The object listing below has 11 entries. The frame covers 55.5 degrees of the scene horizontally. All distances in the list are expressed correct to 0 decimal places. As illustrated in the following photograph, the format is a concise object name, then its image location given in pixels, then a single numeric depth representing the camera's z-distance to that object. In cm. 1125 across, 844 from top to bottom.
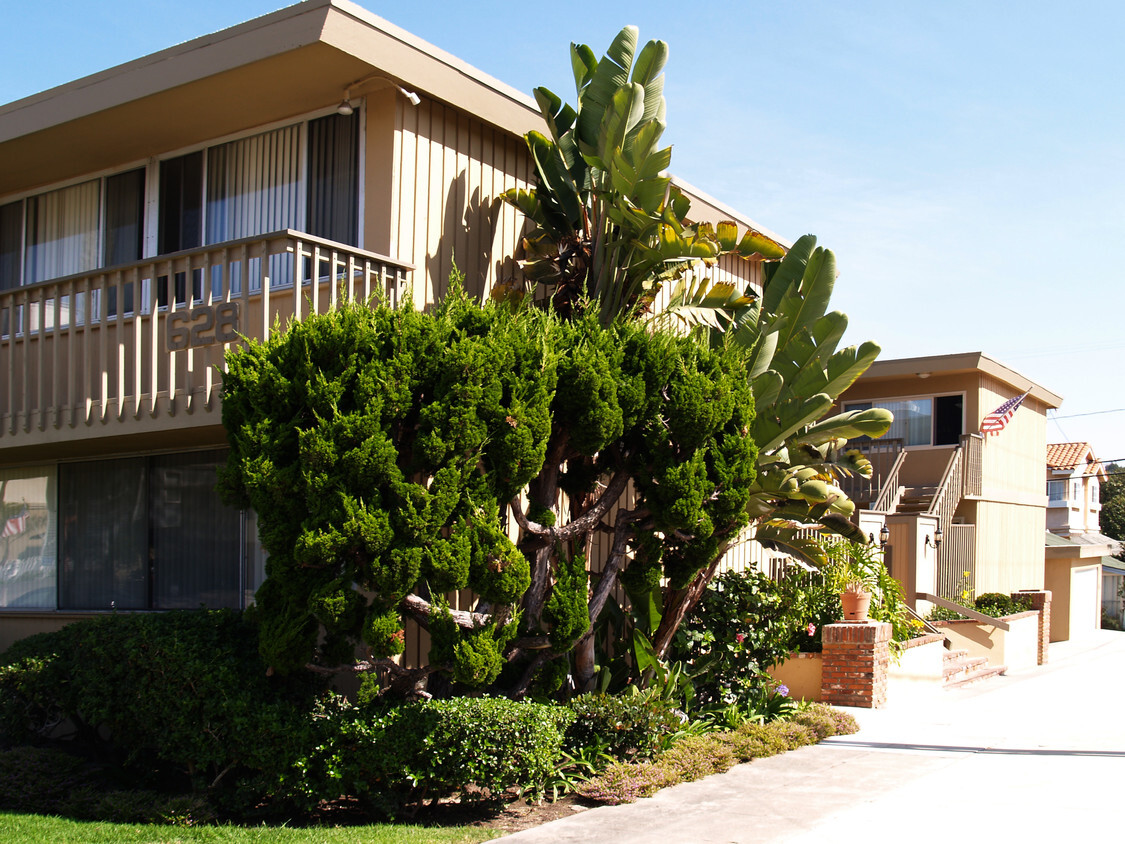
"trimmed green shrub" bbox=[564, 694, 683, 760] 832
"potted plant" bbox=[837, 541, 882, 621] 1245
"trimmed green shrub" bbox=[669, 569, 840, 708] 1081
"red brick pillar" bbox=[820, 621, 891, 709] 1226
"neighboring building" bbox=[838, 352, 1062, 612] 2244
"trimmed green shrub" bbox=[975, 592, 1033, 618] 2003
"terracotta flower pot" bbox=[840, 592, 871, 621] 1241
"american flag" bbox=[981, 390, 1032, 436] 2417
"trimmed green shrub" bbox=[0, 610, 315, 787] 708
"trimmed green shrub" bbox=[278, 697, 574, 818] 688
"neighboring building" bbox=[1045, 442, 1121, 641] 3053
